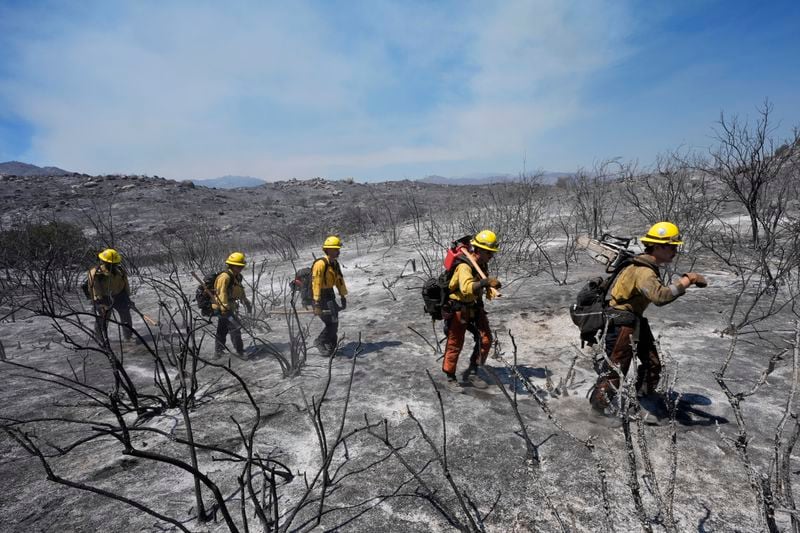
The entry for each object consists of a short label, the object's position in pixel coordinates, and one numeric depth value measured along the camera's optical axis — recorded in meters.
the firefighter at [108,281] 6.04
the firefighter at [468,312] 3.95
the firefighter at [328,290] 5.32
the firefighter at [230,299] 5.51
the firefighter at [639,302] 3.14
